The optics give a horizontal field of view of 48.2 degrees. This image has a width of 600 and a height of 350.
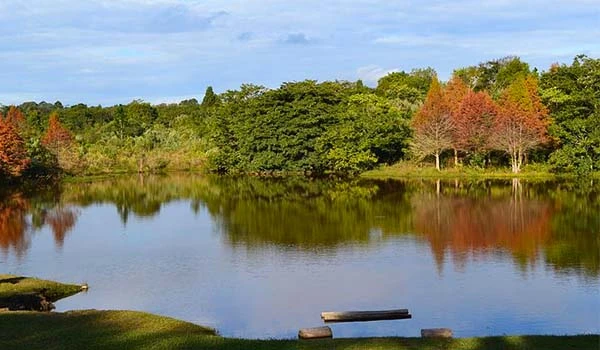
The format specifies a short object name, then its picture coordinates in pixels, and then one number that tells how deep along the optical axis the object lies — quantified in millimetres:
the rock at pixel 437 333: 12386
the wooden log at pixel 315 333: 12883
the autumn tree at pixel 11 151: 46656
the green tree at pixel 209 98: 88275
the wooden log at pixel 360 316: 14844
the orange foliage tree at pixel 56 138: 56969
